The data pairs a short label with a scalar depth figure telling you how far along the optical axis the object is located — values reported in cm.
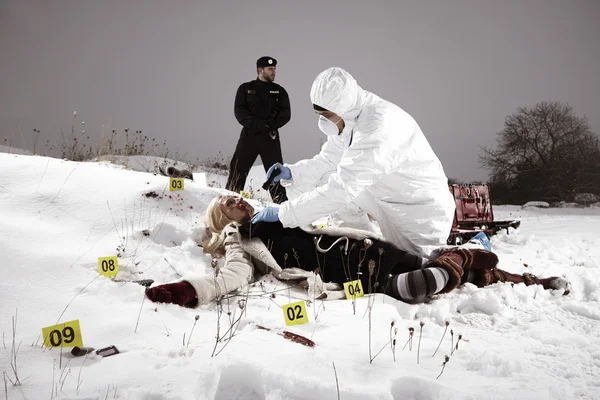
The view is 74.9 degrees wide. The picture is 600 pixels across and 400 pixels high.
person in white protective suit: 303
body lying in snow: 289
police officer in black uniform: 652
